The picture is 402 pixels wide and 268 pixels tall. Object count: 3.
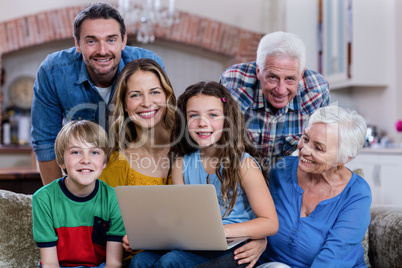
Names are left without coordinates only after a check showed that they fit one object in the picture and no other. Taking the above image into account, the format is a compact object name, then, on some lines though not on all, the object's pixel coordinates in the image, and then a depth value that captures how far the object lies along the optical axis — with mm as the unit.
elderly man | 2062
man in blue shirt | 2014
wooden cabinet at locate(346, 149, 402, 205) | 3594
